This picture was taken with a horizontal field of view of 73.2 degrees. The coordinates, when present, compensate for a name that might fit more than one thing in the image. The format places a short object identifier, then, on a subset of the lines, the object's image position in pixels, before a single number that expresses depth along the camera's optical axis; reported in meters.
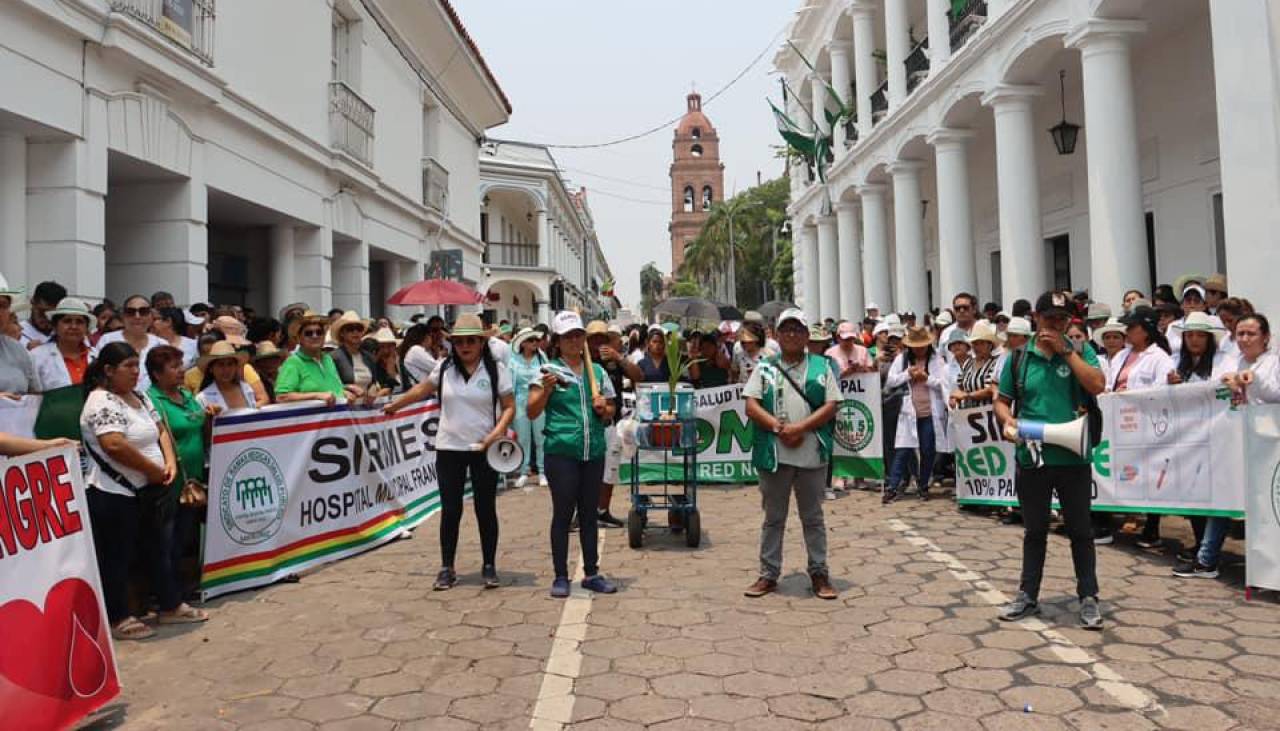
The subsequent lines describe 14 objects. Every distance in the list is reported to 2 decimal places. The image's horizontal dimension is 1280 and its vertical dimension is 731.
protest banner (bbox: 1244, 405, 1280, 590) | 5.29
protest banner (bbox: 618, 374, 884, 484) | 9.73
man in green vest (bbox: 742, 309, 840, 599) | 5.62
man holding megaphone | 4.89
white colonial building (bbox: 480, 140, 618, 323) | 38.97
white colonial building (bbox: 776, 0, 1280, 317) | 9.06
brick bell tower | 118.31
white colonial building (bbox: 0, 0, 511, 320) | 8.41
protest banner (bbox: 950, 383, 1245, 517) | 6.03
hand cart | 6.92
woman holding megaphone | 5.95
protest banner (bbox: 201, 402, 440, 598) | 6.00
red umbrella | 13.94
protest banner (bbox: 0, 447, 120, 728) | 3.51
